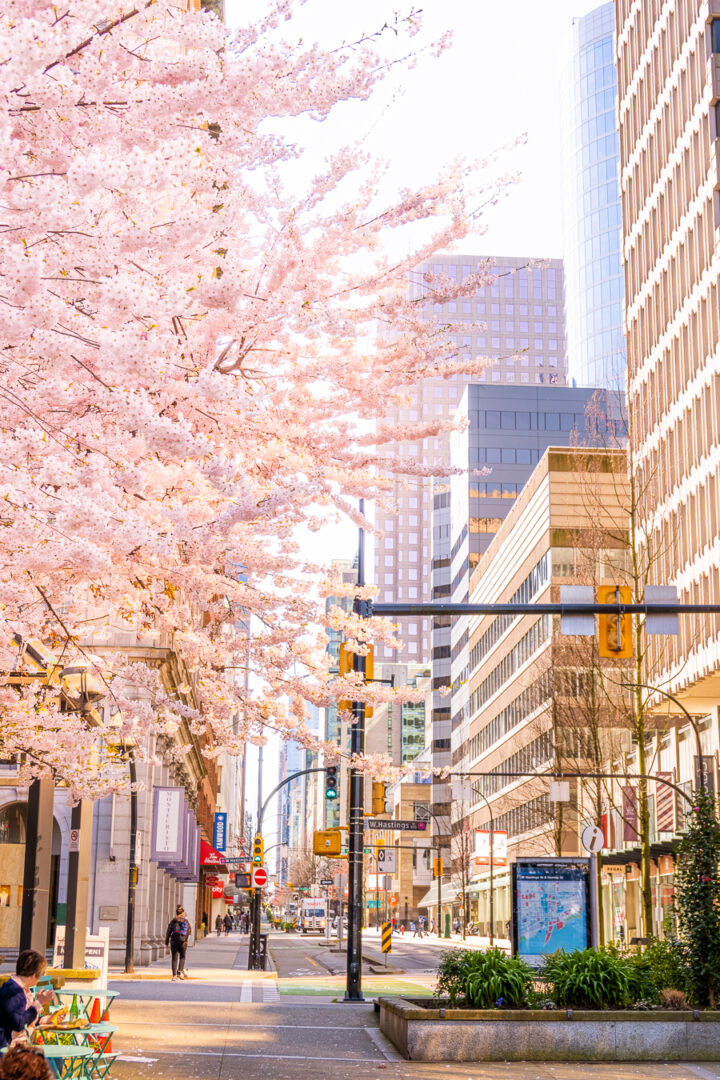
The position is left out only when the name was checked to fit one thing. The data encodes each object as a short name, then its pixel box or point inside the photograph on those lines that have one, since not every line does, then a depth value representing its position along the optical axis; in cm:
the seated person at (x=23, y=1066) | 570
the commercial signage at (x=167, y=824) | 3862
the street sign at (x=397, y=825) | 2453
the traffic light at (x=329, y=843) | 2552
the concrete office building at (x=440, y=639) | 15150
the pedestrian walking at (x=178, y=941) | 3177
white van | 10512
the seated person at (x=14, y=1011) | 880
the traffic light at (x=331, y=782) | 2867
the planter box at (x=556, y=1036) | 1491
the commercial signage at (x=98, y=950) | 1922
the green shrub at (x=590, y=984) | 1566
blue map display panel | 2100
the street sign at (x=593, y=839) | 3194
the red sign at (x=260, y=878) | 4166
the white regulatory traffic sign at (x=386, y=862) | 3584
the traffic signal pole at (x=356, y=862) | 2255
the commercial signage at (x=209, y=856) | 7412
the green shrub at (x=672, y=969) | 1644
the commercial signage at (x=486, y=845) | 8056
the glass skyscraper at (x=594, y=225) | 18561
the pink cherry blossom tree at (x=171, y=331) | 764
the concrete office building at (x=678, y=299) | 4794
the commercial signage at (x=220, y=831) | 9500
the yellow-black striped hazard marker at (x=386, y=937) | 3843
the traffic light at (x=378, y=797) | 2336
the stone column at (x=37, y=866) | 1505
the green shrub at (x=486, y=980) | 1560
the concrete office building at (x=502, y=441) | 13475
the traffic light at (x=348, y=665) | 2094
